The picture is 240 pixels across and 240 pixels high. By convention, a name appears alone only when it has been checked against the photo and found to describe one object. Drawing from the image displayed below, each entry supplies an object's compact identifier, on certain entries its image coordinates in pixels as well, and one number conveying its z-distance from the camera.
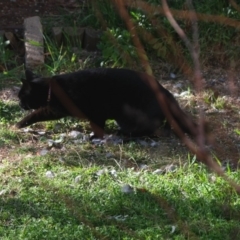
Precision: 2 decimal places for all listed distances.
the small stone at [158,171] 9.07
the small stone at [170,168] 9.12
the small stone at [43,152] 9.84
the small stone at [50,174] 8.96
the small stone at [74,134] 10.76
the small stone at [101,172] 8.99
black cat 10.48
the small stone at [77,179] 8.74
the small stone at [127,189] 8.35
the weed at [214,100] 11.72
